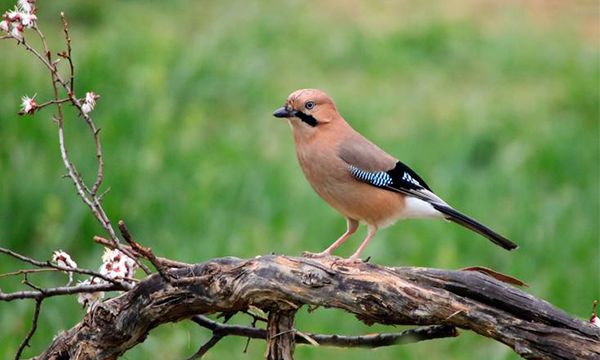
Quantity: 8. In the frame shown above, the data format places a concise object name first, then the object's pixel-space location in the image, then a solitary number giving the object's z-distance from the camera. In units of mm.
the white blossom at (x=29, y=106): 6680
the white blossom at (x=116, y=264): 6840
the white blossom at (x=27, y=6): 6805
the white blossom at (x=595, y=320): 6660
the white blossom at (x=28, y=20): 6770
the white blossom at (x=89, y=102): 6746
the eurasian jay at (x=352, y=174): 9203
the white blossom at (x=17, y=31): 6645
